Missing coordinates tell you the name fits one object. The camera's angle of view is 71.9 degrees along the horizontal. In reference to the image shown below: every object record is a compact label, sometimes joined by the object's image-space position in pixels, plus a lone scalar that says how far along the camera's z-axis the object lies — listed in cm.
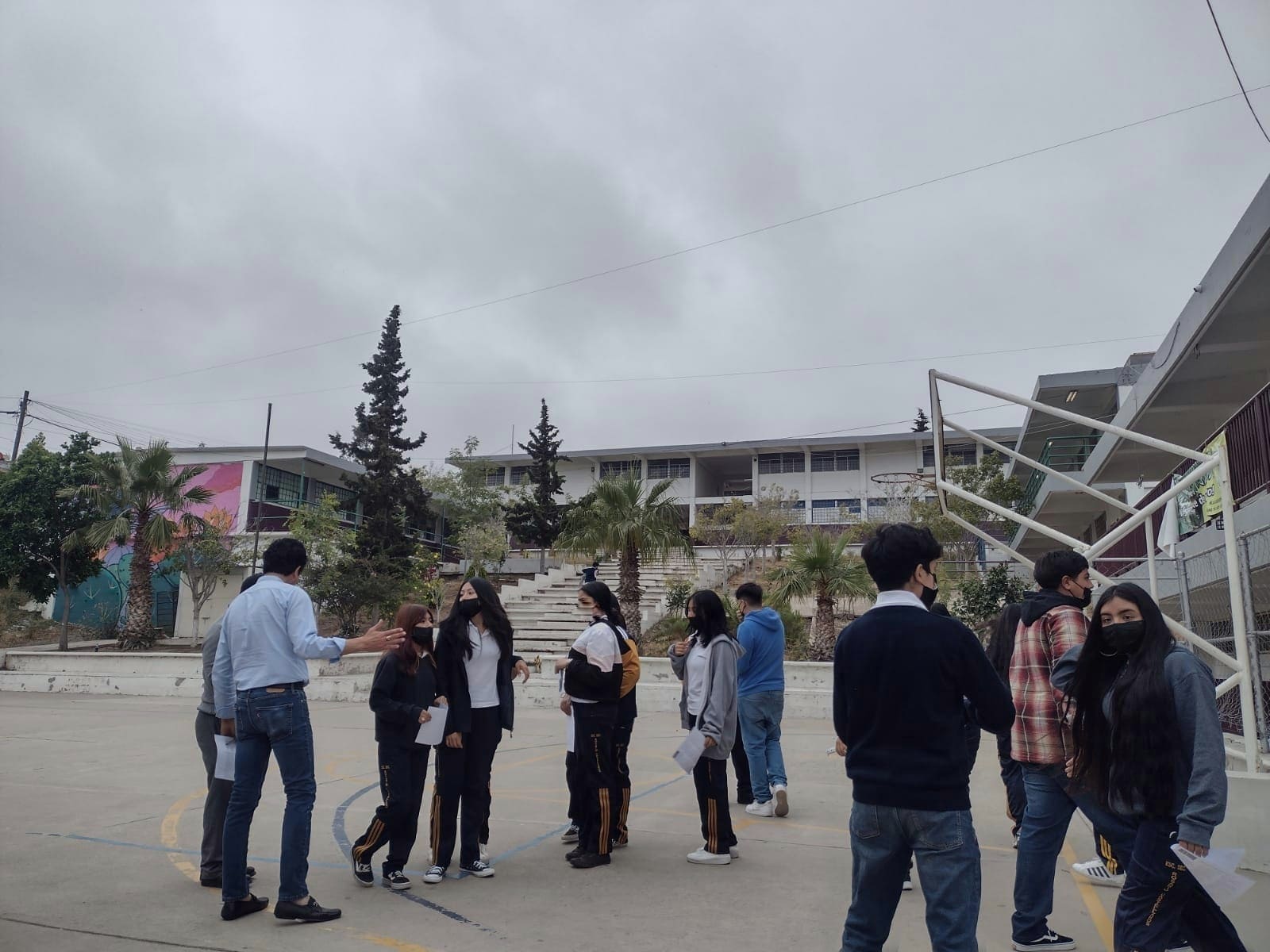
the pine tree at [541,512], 3744
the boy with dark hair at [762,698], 675
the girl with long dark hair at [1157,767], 306
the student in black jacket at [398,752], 487
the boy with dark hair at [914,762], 272
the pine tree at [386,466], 2969
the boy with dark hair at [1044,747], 386
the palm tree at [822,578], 1780
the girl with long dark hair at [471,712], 507
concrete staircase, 2311
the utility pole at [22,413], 3405
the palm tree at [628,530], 2092
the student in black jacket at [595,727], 539
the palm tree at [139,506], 2405
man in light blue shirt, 435
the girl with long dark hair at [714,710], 539
